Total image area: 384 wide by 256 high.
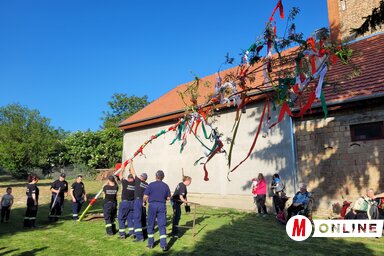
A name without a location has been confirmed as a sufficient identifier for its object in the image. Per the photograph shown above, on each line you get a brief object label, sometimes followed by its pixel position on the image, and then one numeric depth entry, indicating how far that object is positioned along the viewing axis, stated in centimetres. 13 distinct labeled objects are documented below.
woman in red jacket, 1176
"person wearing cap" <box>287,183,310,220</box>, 1007
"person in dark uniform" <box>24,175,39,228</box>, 996
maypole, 998
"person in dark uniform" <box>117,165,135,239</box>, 855
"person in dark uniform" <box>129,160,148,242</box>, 809
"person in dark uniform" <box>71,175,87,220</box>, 1112
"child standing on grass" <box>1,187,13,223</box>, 1067
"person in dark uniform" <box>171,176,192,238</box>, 870
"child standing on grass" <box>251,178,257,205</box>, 1224
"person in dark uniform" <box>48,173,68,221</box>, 1109
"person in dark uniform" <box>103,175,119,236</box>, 872
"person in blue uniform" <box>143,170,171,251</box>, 742
